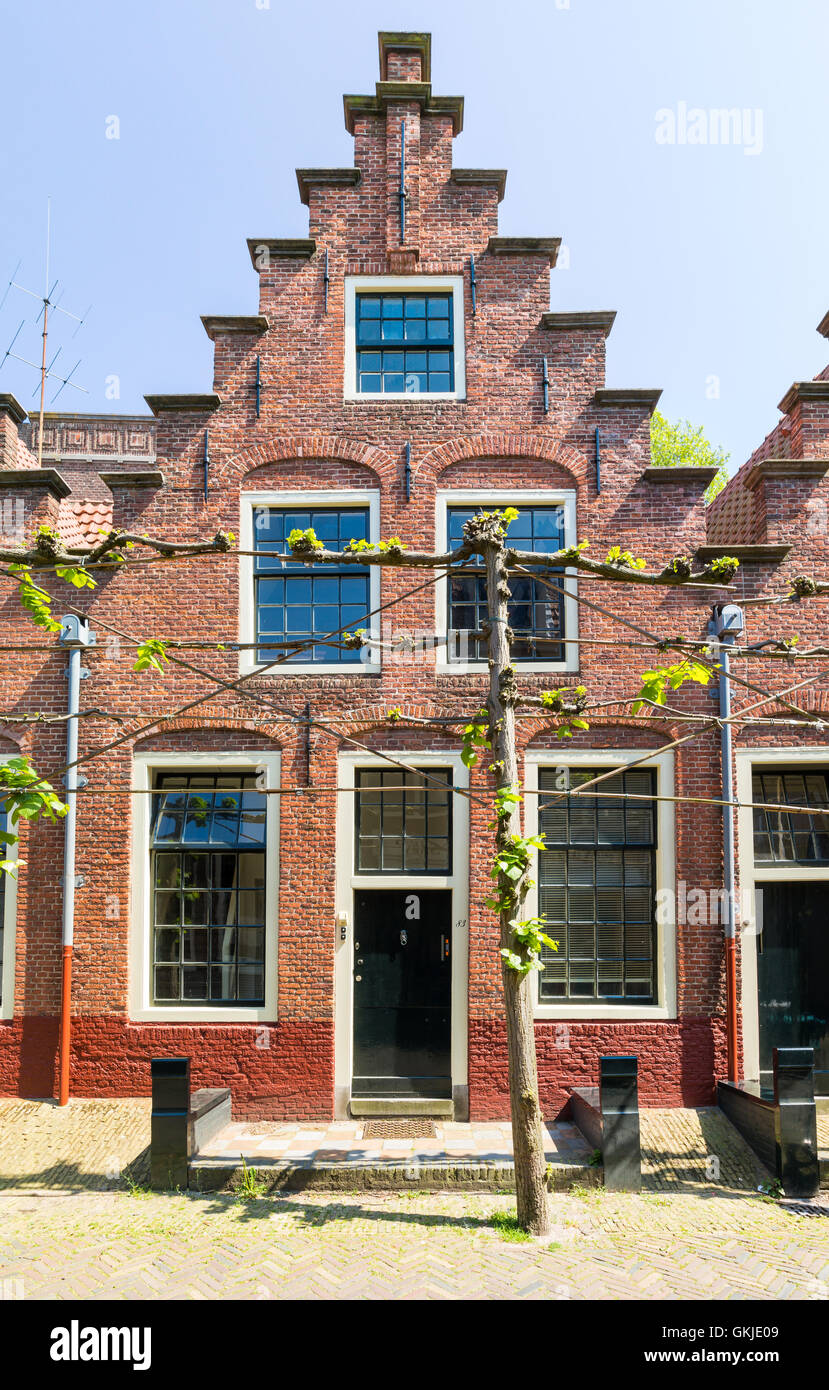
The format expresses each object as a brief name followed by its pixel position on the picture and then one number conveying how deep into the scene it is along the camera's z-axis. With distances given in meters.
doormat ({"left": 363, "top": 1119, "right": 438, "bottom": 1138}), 8.58
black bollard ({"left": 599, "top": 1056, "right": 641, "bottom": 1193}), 7.43
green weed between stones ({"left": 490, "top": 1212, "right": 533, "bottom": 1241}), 6.32
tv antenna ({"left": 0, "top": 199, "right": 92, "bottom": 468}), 15.80
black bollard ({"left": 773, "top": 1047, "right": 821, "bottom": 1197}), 7.43
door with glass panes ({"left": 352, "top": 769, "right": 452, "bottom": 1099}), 9.30
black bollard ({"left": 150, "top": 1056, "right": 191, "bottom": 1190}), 7.45
